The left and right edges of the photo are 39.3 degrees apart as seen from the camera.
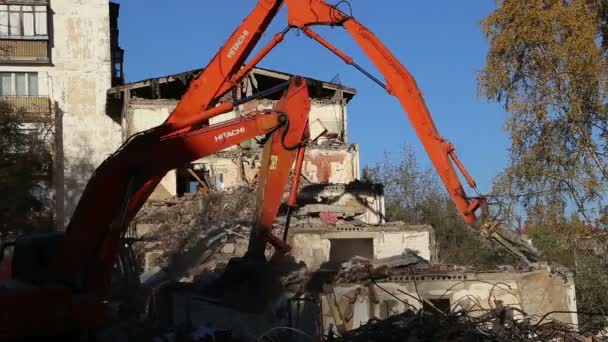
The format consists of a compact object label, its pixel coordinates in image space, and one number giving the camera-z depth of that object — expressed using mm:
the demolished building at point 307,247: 16844
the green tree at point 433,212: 36222
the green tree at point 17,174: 24812
